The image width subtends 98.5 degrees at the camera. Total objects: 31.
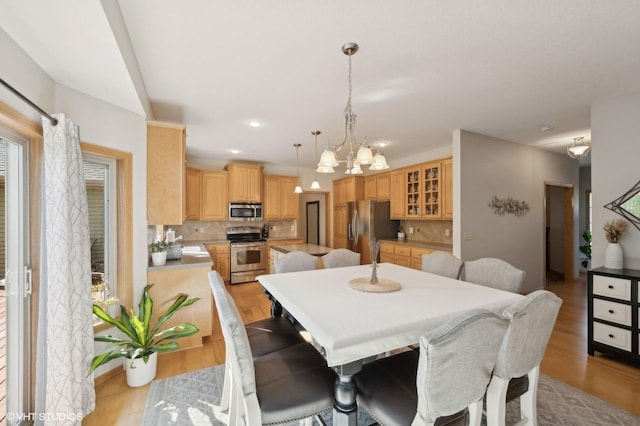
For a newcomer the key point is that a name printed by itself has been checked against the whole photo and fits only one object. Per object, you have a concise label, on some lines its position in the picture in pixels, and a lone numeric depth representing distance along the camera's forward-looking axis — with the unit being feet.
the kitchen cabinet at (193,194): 16.58
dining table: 4.04
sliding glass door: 5.13
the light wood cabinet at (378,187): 17.95
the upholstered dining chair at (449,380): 3.35
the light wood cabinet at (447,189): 13.88
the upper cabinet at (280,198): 19.29
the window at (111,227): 7.52
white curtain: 5.40
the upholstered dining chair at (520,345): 3.99
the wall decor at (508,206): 13.23
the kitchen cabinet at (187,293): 8.67
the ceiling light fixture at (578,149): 11.44
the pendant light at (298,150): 14.66
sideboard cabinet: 7.81
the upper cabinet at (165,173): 8.58
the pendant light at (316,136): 12.51
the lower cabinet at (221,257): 17.01
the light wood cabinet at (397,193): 16.72
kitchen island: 12.59
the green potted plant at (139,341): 6.80
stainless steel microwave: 17.94
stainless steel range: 17.19
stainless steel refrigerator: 17.48
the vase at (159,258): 8.87
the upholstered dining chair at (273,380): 3.83
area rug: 5.84
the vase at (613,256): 8.54
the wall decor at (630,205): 8.41
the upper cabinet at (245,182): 17.81
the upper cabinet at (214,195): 17.29
